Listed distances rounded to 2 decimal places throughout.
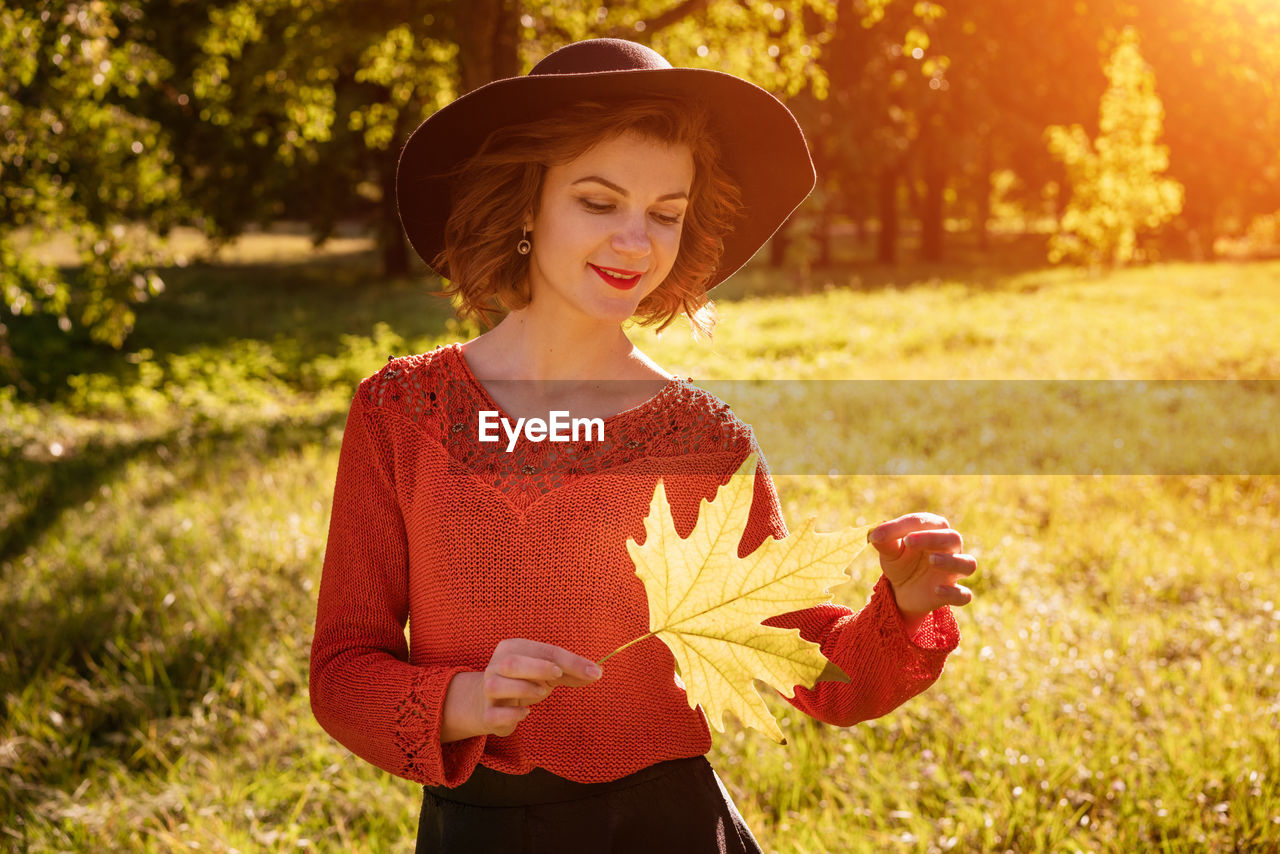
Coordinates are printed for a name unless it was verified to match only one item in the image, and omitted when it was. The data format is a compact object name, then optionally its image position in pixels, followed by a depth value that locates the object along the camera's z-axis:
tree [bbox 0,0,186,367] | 6.85
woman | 1.61
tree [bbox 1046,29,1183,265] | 25.14
